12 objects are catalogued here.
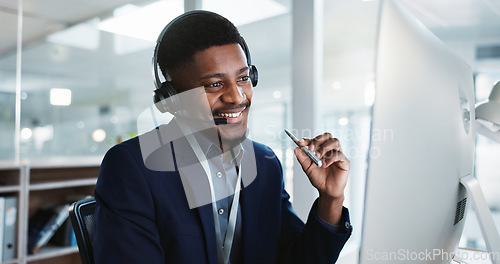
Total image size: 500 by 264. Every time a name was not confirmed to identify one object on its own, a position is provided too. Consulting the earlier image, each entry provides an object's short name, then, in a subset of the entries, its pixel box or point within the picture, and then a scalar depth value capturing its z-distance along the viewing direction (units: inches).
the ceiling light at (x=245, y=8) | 113.6
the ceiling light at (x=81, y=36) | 153.9
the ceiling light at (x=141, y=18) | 128.6
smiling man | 31.3
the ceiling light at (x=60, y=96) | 151.4
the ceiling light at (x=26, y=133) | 138.9
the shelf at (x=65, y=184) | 88.5
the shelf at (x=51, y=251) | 88.0
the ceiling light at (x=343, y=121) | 97.4
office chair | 34.8
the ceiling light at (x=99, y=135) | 164.7
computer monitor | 18.0
